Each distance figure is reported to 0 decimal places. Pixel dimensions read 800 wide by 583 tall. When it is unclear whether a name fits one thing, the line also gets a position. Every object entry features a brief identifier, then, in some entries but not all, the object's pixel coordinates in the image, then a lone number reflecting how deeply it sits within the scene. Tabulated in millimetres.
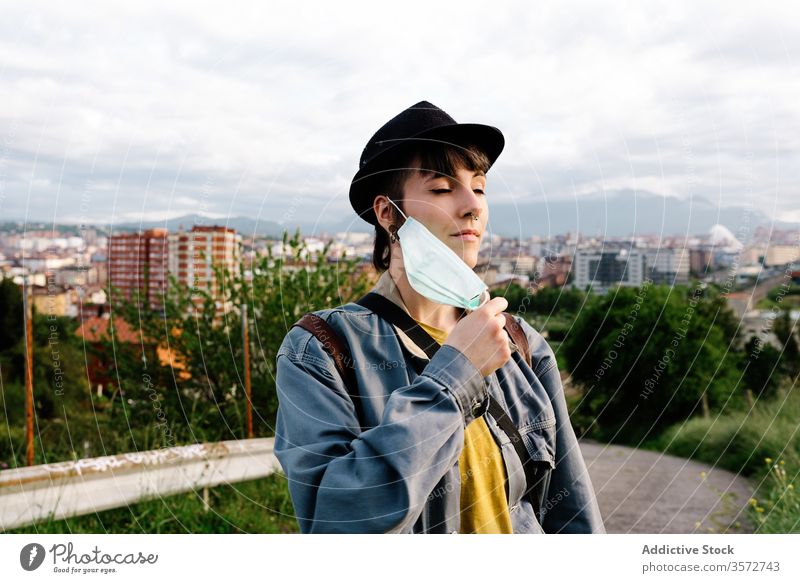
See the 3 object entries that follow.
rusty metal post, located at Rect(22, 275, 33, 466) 2480
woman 1271
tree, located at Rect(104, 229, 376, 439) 3873
